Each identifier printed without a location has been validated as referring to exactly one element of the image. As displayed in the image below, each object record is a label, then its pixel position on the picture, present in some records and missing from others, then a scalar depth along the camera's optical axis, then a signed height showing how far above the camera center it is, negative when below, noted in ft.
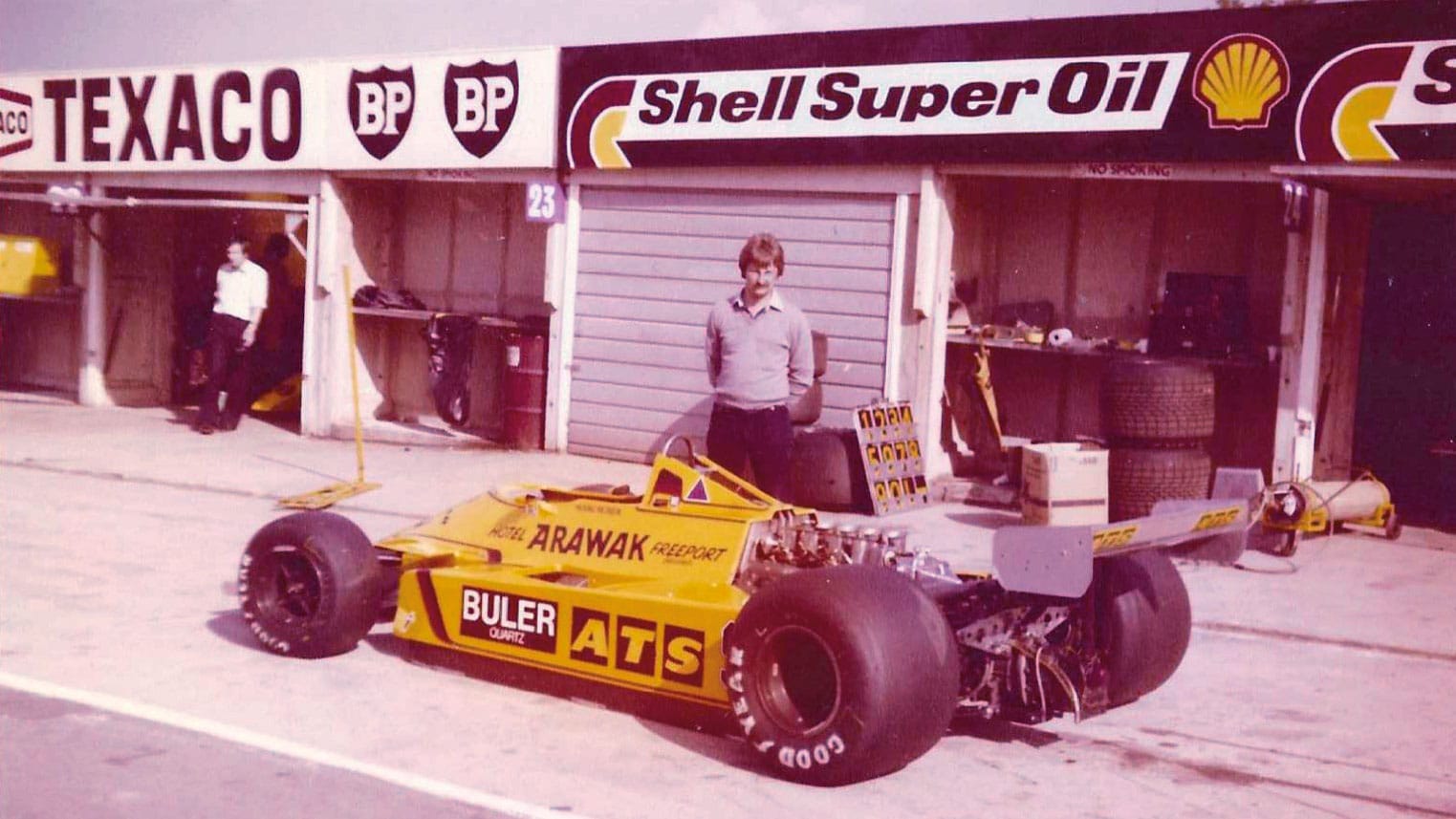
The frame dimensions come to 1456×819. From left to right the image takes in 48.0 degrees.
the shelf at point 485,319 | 54.80 -0.29
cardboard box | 38.27 -3.37
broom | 41.06 -4.95
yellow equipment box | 65.62 +0.85
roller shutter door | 46.44 +0.94
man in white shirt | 56.29 -0.83
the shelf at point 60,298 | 66.18 -0.35
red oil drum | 52.80 -2.48
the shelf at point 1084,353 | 41.96 -0.28
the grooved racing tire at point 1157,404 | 38.81 -1.38
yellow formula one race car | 18.67 -3.77
